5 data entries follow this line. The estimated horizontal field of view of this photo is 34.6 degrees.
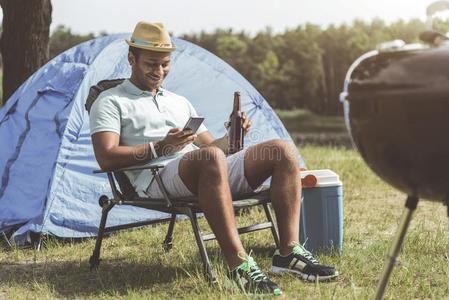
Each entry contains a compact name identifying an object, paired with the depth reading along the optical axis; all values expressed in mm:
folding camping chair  3141
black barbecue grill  2033
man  2998
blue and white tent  4277
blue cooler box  3619
